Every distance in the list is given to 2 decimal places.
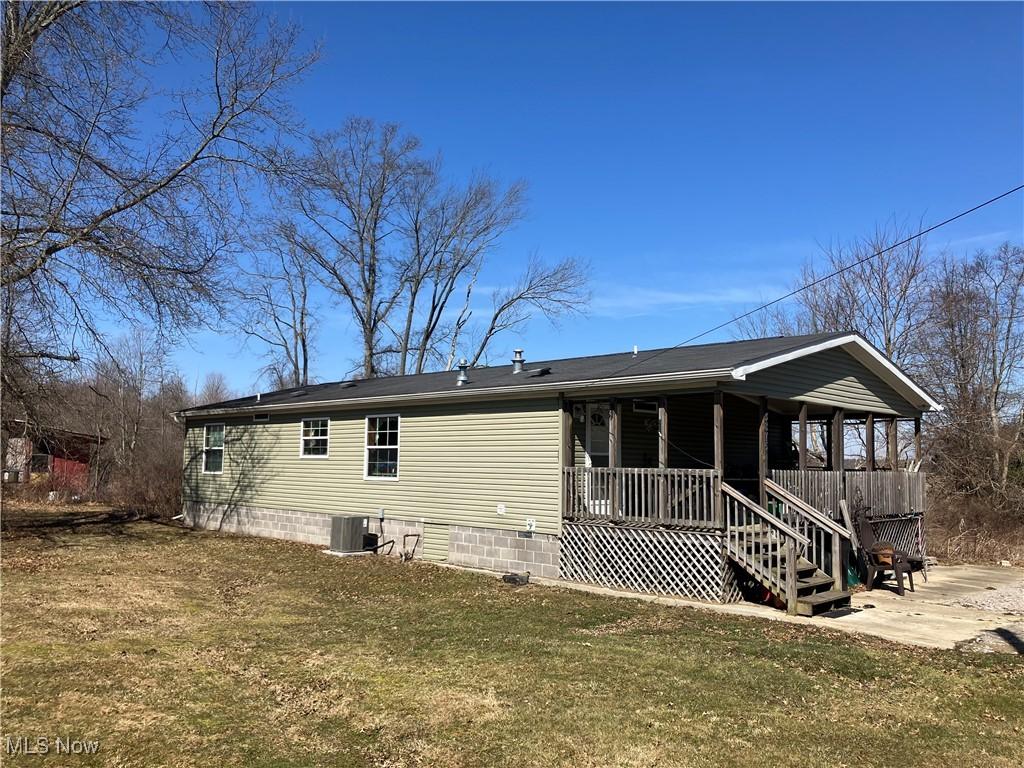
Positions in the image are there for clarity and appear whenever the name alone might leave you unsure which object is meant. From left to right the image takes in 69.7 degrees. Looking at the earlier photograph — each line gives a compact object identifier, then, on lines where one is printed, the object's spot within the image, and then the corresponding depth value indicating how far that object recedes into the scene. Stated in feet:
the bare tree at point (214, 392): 175.11
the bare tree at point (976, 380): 62.85
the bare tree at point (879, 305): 77.61
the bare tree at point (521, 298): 109.29
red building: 52.11
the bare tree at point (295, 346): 114.11
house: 32.83
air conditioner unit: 46.29
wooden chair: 36.35
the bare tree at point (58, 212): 40.01
